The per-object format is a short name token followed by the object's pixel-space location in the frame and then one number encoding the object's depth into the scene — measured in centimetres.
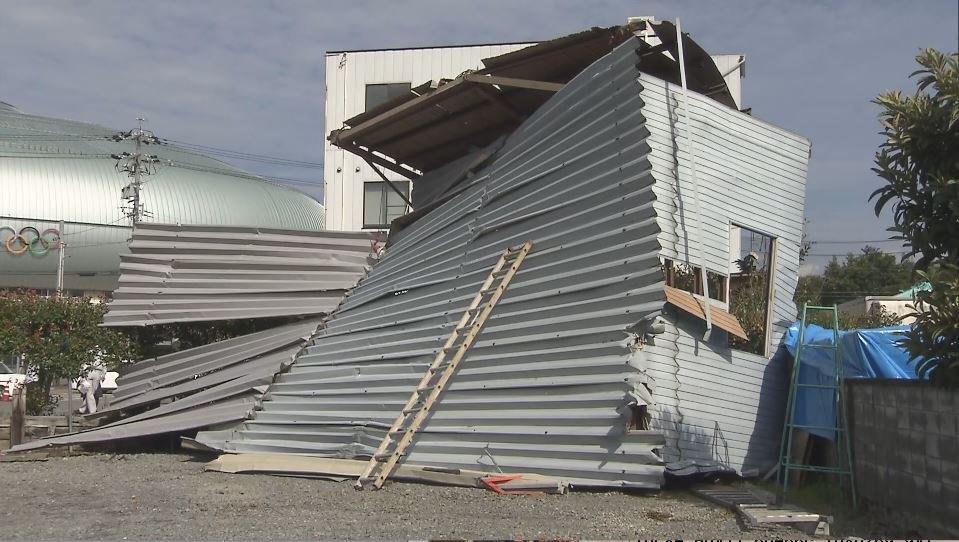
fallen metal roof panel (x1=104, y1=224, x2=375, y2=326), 1570
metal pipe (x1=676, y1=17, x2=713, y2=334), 950
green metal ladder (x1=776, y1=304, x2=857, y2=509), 872
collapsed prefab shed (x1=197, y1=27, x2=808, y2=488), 908
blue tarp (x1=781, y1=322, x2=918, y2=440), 941
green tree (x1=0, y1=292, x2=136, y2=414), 1888
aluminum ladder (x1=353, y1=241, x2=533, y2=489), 1013
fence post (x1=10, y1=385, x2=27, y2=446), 1490
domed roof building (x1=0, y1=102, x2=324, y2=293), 6744
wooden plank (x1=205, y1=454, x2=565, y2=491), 955
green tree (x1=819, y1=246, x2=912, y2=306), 5759
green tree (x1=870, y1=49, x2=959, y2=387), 660
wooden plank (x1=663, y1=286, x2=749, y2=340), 933
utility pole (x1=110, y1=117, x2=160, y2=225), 4559
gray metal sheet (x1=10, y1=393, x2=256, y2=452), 1348
